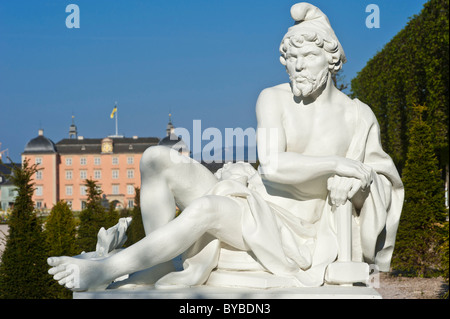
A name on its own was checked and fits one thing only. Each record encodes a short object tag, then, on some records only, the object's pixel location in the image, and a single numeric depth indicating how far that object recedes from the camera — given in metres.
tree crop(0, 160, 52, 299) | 7.98
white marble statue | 3.83
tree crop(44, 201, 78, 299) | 10.12
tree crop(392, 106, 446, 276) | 12.13
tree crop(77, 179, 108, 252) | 11.34
